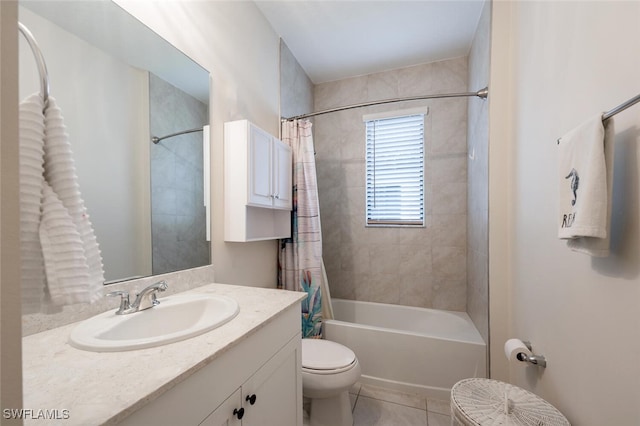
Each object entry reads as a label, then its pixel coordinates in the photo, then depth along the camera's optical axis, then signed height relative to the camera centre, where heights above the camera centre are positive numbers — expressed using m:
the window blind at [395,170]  2.50 +0.37
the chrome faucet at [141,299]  0.91 -0.33
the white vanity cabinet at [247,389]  0.57 -0.50
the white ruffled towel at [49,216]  0.35 -0.01
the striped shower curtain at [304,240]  1.96 -0.24
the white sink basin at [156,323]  0.66 -0.37
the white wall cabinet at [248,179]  1.47 +0.18
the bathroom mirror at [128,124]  0.84 +0.33
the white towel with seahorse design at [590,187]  0.71 +0.06
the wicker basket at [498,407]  0.92 -0.75
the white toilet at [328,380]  1.38 -0.91
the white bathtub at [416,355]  1.73 -1.03
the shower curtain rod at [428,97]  1.70 +0.78
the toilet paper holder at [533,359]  1.14 -0.68
